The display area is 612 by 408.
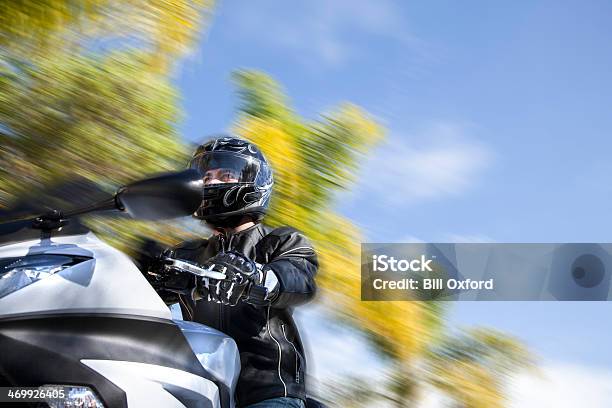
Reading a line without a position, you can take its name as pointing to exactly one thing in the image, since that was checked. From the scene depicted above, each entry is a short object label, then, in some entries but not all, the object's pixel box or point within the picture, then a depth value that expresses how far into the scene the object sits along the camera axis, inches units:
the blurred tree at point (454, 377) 351.3
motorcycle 67.0
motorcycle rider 97.7
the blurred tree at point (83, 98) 241.6
